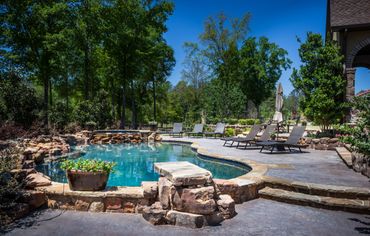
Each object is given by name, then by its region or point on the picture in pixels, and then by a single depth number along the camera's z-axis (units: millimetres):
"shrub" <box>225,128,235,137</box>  18219
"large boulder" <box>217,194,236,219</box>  3754
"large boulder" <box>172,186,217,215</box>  3537
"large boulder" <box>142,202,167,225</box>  3616
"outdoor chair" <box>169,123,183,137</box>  19050
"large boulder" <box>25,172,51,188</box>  4352
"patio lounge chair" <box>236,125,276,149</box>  11135
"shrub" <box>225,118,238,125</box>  22084
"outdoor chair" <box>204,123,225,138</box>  16892
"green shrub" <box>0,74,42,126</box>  11961
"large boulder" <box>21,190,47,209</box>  4027
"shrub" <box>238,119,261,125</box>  21250
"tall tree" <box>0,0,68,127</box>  17781
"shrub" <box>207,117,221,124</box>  23609
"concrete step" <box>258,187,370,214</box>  3993
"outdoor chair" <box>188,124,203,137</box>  17780
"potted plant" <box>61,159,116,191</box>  4203
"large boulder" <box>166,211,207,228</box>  3479
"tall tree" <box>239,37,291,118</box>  33875
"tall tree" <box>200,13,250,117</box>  33844
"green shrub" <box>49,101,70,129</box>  16281
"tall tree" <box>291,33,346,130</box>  11398
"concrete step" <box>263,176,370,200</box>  4273
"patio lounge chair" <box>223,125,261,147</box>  11152
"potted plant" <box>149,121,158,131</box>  19969
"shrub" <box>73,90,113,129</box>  17458
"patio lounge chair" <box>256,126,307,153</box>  9461
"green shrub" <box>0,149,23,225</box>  3727
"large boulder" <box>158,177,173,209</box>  3721
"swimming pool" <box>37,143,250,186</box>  7250
